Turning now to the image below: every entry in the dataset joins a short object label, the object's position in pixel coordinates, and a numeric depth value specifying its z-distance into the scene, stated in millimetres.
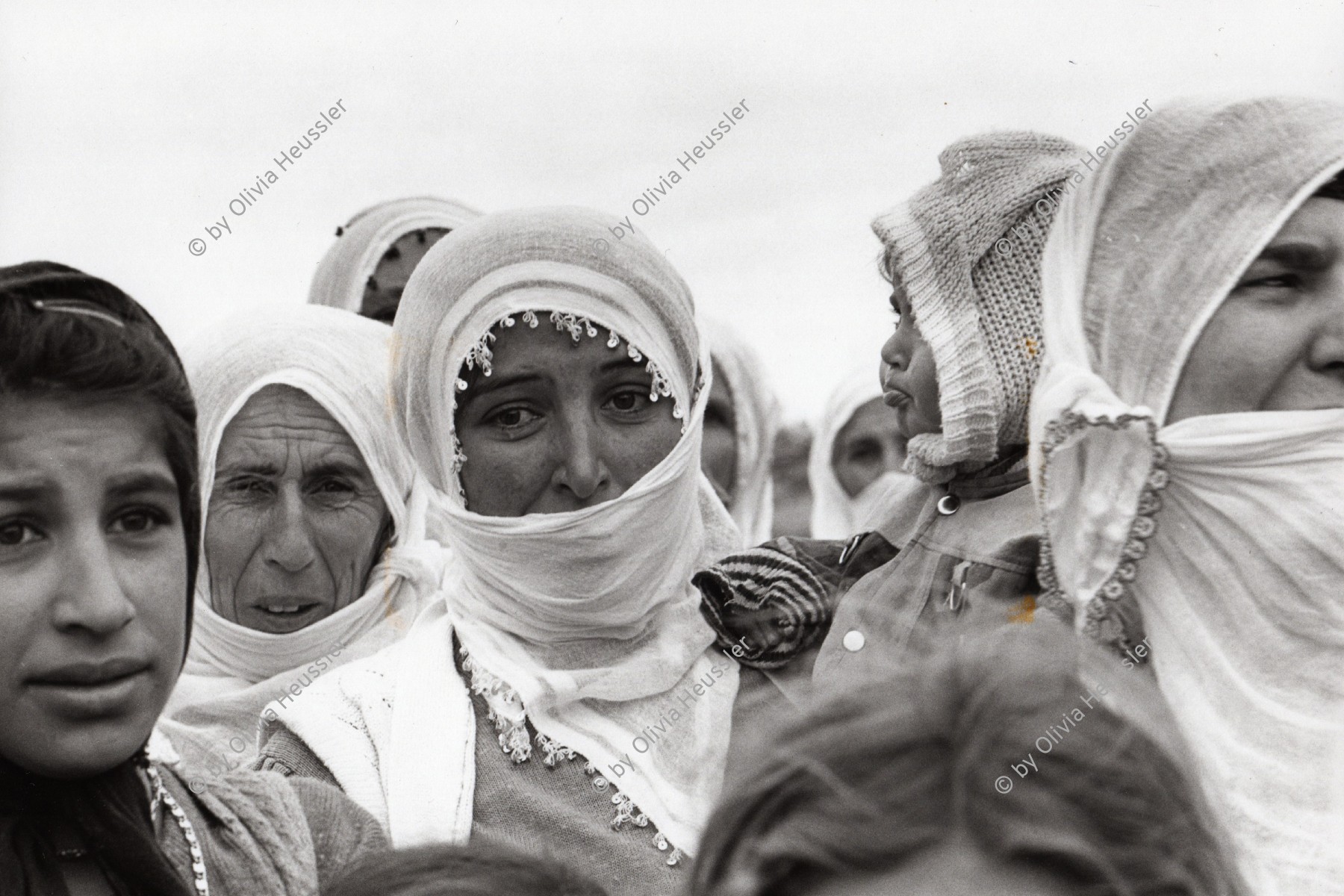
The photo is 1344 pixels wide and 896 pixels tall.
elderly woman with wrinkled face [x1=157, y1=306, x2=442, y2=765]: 4355
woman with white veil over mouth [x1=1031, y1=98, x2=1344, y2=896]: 2484
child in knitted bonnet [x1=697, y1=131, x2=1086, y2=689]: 3012
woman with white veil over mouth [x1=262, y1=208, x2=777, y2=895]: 3279
